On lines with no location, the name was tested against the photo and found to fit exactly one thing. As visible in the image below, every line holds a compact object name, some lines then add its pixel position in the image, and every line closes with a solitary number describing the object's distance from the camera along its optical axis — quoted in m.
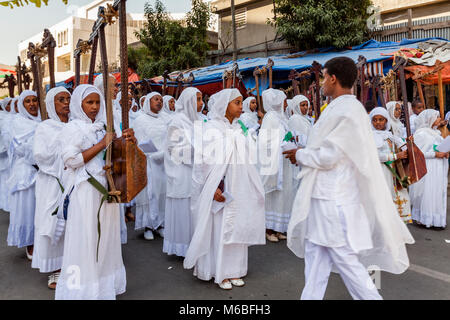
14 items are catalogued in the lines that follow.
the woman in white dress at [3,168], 6.95
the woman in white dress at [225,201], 3.58
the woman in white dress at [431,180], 5.70
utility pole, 13.31
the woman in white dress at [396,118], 5.54
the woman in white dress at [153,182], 5.42
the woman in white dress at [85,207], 2.95
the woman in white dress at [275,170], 5.23
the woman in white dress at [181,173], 4.39
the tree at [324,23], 11.38
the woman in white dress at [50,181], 3.59
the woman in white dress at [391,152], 4.82
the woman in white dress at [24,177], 4.45
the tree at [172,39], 15.32
